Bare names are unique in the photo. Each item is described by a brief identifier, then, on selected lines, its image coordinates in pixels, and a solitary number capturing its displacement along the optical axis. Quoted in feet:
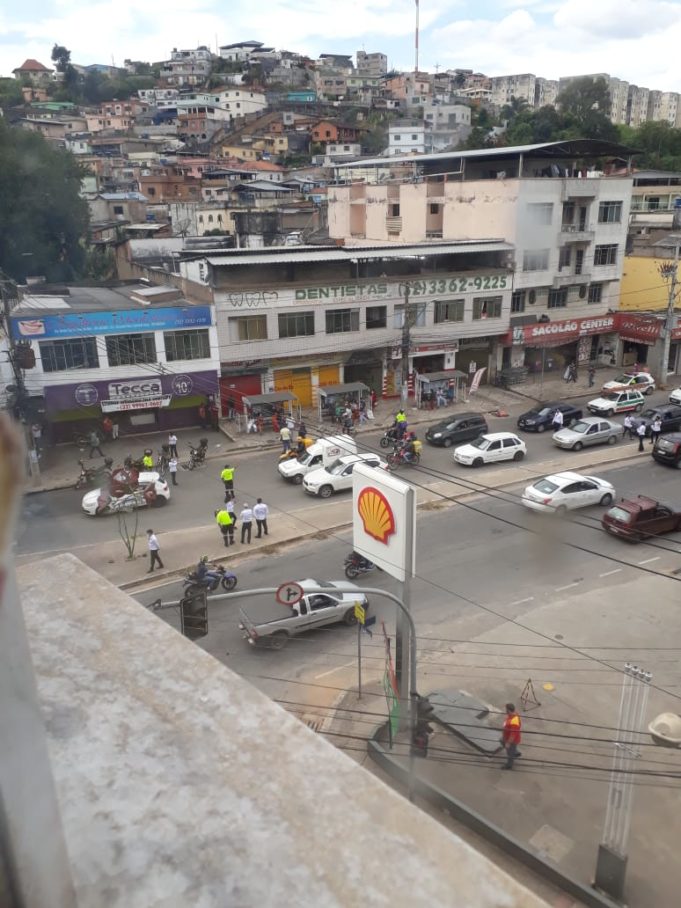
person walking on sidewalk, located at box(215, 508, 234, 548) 61.31
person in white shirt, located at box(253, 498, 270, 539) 63.77
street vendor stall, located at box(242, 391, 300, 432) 92.94
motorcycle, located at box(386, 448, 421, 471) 82.17
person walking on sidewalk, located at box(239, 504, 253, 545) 62.95
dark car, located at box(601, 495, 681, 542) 62.85
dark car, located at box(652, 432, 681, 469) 82.02
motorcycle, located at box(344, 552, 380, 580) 57.11
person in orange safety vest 36.06
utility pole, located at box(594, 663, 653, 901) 28.32
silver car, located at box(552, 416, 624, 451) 88.53
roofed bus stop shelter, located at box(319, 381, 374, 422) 99.19
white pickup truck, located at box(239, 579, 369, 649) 46.98
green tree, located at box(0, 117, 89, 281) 151.84
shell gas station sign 35.76
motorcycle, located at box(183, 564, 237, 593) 51.21
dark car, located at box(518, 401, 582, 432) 96.07
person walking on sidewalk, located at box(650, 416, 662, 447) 90.68
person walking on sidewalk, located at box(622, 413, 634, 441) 93.16
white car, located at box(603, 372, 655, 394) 109.17
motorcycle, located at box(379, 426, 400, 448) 87.45
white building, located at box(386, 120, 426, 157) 305.12
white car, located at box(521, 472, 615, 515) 67.05
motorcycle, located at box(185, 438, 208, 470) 82.43
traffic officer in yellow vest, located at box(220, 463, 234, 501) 70.64
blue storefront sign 81.05
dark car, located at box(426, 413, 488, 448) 89.81
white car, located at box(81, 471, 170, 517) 69.56
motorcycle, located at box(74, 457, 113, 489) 76.69
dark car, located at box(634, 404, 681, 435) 93.20
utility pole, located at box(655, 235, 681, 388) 111.85
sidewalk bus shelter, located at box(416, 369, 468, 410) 106.42
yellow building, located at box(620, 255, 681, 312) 134.21
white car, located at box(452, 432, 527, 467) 82.28
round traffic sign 26.82
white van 77.87
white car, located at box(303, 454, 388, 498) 73.72
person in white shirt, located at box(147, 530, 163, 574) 57.21
